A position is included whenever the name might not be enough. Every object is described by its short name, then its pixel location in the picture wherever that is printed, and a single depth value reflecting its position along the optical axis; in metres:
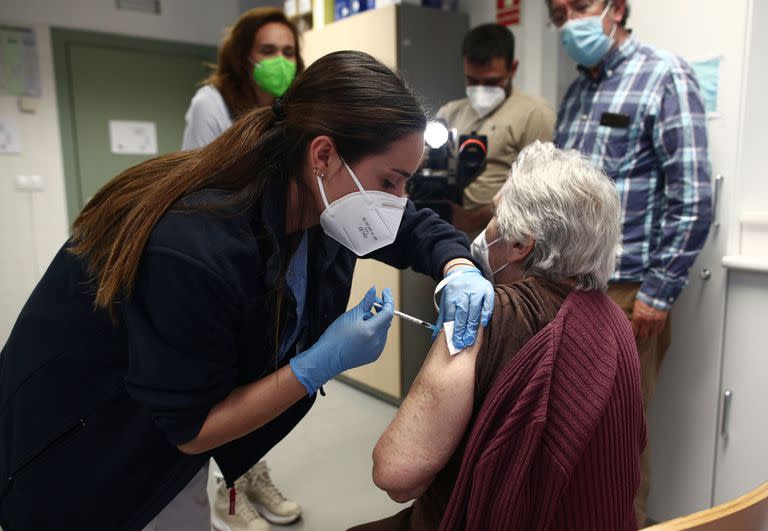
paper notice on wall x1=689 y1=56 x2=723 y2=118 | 1.67
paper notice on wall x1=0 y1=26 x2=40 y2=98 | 3.36
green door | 3.61
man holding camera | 2.18
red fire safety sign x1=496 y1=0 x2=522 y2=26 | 2.53
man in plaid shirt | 1.58
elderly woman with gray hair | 0.88
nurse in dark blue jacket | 0.82
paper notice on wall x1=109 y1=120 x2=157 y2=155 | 3.80
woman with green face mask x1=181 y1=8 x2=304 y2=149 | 1.86
